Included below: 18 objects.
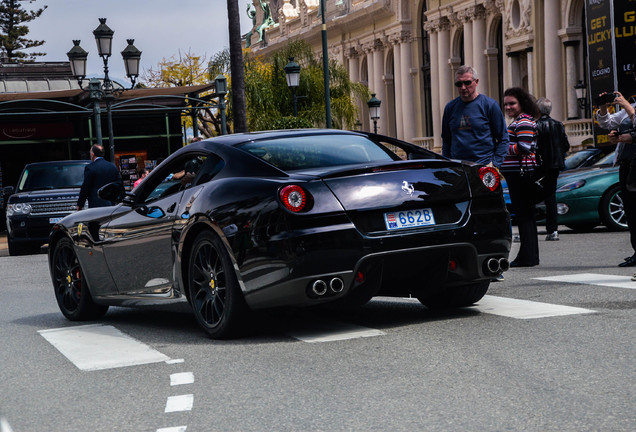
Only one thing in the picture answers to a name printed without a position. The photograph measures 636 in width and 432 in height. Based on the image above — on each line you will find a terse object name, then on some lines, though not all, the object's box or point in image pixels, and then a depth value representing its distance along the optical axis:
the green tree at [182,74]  80.81
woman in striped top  11.30
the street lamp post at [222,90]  29.88
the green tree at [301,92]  55.56
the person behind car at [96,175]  16.83
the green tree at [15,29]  95.75
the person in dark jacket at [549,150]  12.16
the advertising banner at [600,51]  25.81
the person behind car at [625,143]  10.52
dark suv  21.45
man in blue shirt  10.58
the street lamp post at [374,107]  48.19
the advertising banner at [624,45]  25.05
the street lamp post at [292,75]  34.28
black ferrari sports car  6.87
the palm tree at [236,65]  26.48
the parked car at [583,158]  20.38
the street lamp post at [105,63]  28.00
